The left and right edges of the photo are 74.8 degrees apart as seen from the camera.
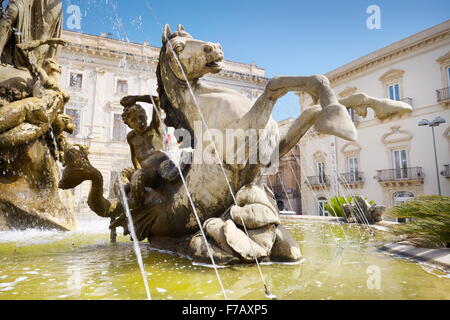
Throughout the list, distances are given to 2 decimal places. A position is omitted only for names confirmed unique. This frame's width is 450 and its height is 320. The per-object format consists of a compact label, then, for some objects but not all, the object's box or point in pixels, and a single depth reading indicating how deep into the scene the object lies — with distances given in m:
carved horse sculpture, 2.05
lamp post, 12.75
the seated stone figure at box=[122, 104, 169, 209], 2.71
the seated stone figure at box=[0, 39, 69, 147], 3.49
